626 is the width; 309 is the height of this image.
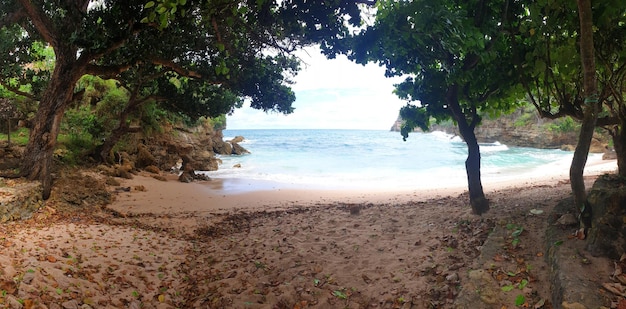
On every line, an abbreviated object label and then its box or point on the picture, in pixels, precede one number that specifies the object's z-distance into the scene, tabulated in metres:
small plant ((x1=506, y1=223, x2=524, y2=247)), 4.38
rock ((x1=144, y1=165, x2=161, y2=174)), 16.10
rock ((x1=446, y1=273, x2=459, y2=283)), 4.00
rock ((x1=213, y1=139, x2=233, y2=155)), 32.53
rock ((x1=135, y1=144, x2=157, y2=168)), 16.80
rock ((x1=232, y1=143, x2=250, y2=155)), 34.78
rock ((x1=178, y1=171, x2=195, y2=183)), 14.92
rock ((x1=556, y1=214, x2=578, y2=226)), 4.12
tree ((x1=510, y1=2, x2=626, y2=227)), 3.67
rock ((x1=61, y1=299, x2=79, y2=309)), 3.43
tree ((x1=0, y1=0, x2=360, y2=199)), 6.40
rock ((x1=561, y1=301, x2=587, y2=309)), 2.82
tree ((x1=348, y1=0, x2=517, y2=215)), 4.52
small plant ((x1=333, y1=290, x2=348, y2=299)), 4.22
